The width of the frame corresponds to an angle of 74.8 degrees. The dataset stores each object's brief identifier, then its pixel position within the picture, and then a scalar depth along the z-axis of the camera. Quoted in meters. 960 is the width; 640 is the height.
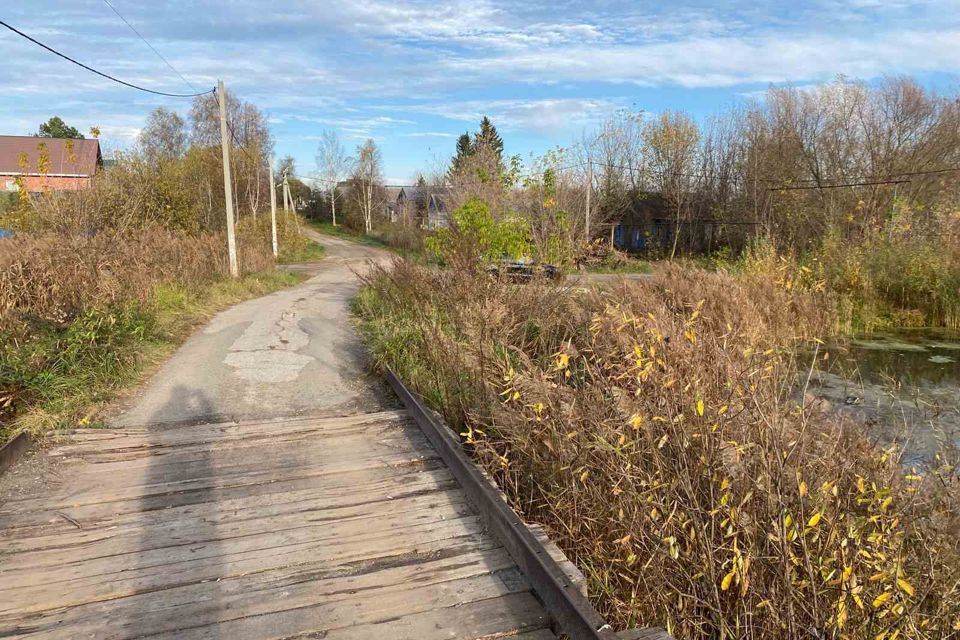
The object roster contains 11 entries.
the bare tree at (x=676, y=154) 34.31
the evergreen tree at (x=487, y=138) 32.25
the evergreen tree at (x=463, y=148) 44.08
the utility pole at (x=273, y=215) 28.61
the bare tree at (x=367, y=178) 58.53
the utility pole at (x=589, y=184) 27.50
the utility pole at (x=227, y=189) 16.07
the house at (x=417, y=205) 40.84
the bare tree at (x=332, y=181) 67.31
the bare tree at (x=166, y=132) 45.62
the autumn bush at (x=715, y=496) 2.88
